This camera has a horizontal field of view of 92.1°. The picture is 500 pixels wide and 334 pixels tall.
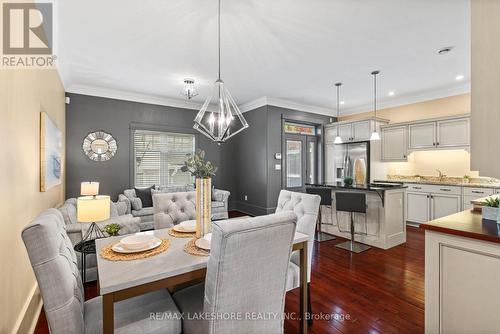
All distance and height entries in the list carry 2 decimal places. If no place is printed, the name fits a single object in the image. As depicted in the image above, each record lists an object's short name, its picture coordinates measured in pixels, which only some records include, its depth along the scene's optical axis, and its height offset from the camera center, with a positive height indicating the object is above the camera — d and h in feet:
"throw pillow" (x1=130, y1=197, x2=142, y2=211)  14.79 -2.27
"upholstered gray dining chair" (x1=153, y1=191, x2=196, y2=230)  7.38 -1.32
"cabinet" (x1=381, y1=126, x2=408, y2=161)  17.21 +1.70
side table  7.23 -2.50
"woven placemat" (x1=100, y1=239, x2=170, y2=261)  4.60 -1.74
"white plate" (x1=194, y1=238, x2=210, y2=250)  4.96 -1.64
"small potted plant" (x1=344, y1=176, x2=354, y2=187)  13.96 -0.84
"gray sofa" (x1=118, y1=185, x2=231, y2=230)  14.49 -2.45
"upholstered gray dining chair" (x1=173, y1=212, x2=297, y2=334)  3.74 -1.82
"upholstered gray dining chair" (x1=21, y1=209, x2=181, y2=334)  3.33 -2.03
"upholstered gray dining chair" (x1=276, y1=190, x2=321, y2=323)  6.05 -1.43
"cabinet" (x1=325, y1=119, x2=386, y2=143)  17.97 +2.91
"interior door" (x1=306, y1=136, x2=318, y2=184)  21.06 +0.59
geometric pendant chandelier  7.63 +1.63
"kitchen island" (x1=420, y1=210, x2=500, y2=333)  4.70 -2.28
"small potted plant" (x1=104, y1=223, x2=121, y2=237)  7.77 -2.04
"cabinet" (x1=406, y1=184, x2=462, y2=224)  14.23 -2.19
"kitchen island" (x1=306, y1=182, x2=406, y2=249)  11.96 -2.61
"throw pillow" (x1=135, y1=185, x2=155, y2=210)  15.55 -1.91
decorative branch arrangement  5.77 -0.01
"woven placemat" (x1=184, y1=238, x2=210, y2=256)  4.83 -1.73
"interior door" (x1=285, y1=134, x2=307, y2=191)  19.71 +0.40
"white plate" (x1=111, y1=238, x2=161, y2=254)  4.84 -1.68
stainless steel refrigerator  18.22 +0.77
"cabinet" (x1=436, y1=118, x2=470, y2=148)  14.44 +2.10
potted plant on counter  5.64 -1.04
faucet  15.89 -0.58
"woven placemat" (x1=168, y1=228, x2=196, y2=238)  6.06 -1.73
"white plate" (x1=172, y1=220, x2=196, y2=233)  6.34 -1.62
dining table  3.61 -1.76
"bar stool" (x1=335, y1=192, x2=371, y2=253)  11.26 -1.85
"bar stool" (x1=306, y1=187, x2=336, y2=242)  13.17 -1.72
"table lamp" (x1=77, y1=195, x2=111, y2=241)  6.85 -1.20
